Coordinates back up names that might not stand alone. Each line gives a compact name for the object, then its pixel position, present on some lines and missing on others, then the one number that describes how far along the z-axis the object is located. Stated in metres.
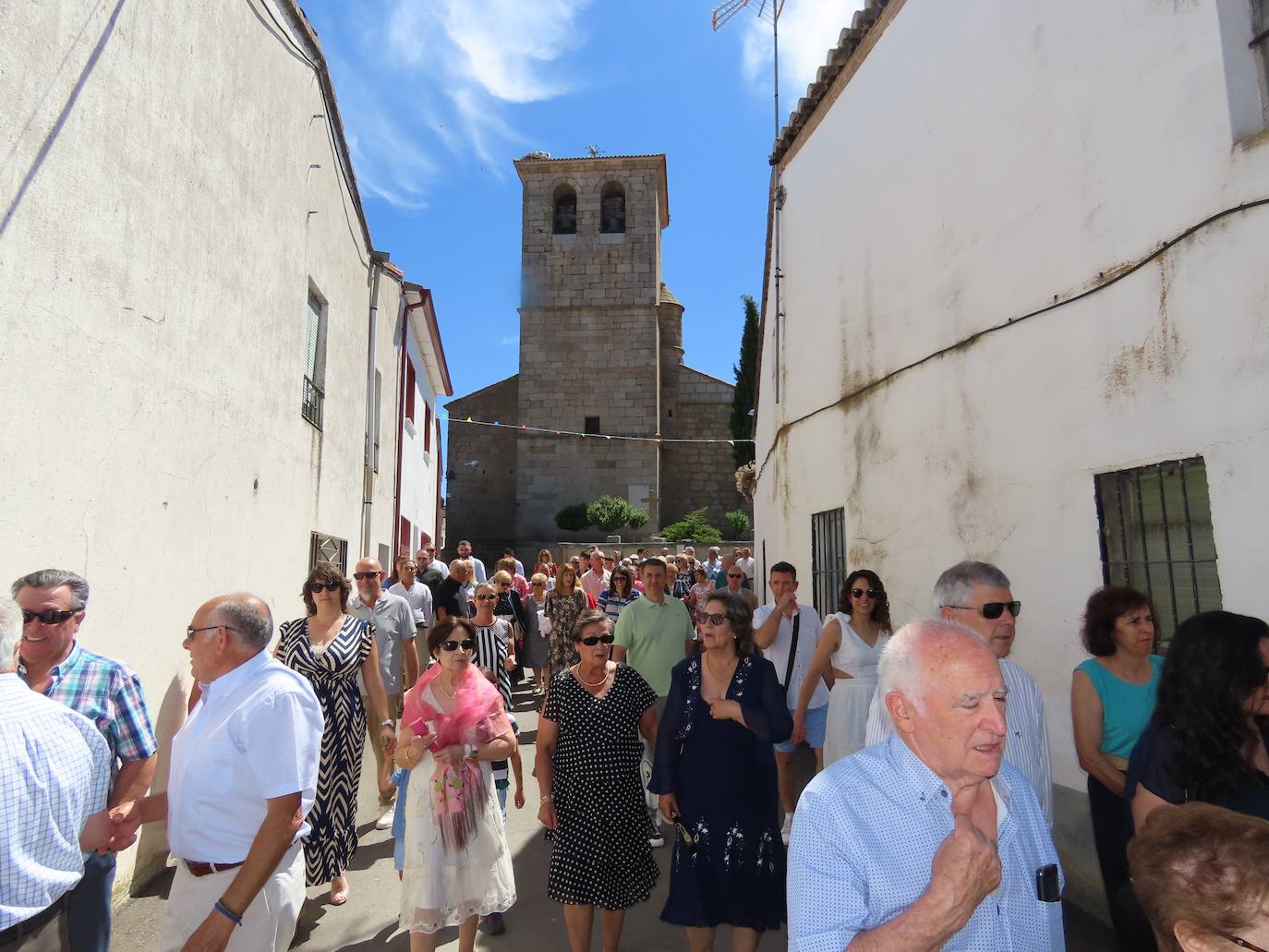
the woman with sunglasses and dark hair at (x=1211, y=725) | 2.19
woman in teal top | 2.95
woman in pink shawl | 3.43
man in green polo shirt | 5.29
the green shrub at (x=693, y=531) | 23.80
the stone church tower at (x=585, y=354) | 26.33
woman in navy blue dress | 3.13
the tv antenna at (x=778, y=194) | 9.80
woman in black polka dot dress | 3.36
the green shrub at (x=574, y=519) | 24.92
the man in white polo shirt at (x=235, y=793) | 2.42
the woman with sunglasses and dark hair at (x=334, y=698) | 4.25
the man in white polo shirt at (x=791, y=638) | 5.27
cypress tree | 27.19
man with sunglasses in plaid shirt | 2.64
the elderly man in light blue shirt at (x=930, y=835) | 1.55
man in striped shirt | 2.55
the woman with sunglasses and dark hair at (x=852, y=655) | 4.12
